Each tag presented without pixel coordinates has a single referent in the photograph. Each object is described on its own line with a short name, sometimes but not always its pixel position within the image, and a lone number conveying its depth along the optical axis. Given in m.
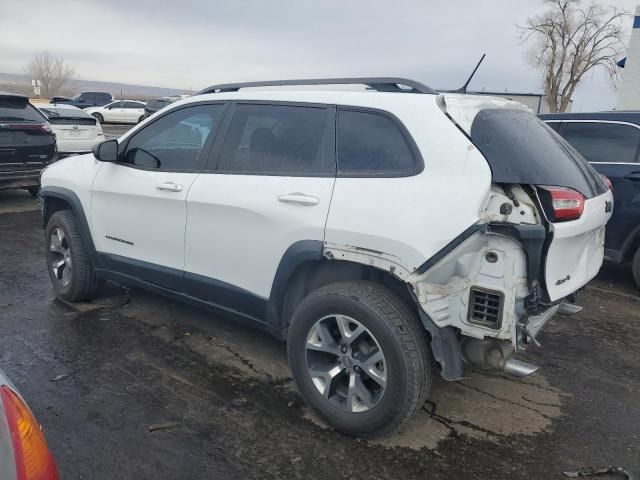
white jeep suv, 2.65
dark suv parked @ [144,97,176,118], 26.05
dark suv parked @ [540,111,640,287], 5.44
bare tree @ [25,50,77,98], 70.12
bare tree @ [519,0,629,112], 36.41
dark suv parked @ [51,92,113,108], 34.66
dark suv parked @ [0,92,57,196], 8.09
